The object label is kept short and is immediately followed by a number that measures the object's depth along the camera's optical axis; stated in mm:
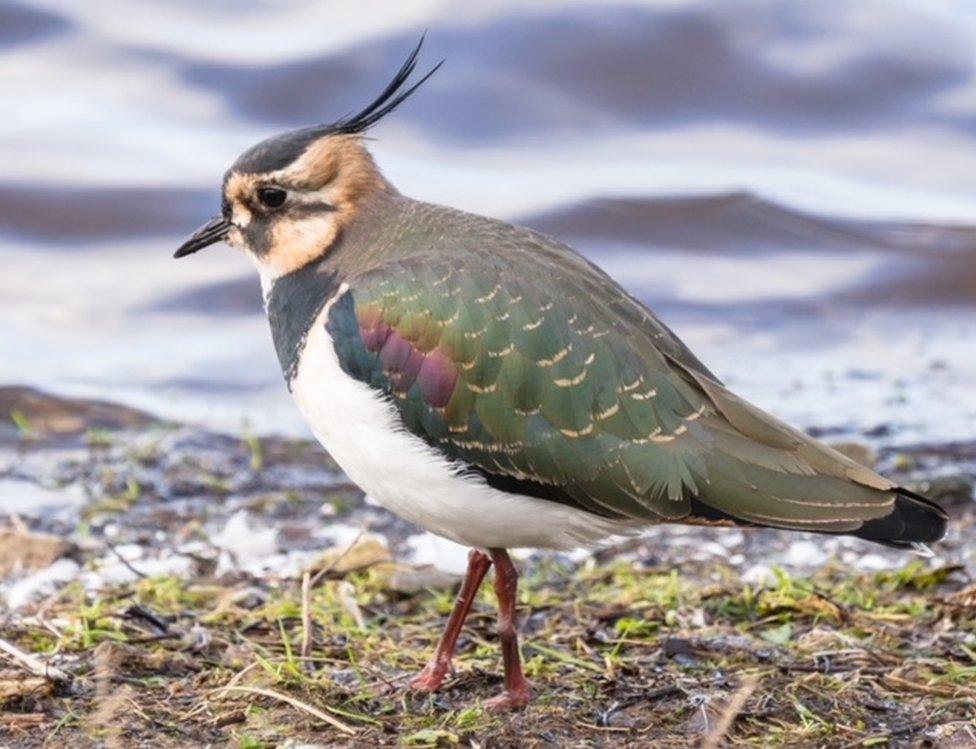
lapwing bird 10609
